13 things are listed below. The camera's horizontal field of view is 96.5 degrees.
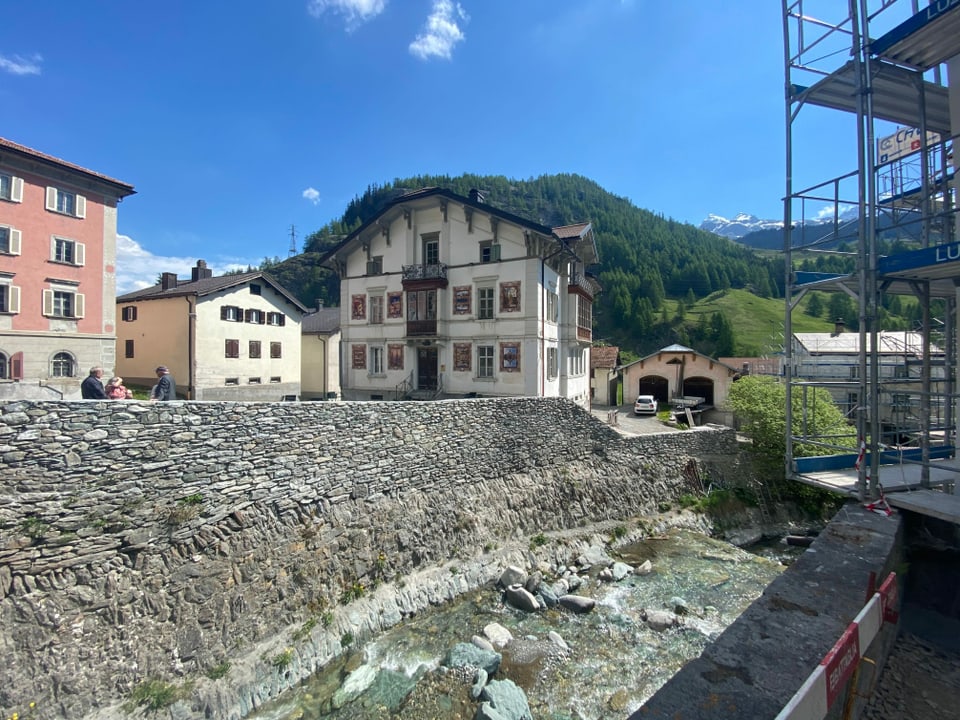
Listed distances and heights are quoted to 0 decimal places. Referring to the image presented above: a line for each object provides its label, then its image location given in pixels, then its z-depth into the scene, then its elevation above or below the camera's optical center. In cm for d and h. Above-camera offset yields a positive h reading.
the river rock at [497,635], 1012 -642
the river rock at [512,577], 1253 -616
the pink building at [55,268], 2006 +525
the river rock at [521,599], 1155 -632
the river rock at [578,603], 1153 -641
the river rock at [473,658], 926 -636
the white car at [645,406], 3042 -281
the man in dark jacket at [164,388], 985 -38
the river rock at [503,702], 797 -643
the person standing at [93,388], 909 -34
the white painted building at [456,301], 2069 +354
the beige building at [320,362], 3450 +65
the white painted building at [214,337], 2558 +221
